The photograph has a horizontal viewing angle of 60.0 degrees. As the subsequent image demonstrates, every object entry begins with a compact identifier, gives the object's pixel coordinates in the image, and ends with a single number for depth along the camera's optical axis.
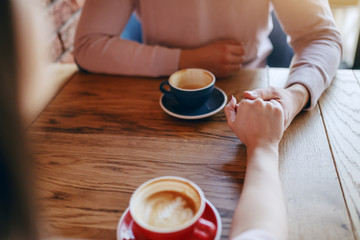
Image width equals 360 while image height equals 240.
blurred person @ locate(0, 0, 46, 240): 0.17
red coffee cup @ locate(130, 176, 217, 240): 0.48
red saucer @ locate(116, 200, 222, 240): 0.53
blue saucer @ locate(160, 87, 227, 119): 0.84
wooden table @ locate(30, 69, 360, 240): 0.58
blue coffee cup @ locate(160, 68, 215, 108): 0.83
